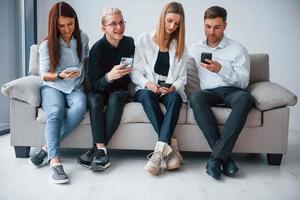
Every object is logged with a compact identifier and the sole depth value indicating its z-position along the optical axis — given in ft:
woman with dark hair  7.30
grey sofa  7.70
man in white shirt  7.09
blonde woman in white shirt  7.32
